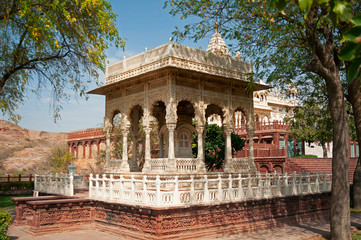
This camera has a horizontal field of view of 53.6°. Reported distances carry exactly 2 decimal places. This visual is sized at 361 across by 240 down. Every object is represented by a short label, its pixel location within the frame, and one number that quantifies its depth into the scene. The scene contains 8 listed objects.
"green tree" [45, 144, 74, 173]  39.91
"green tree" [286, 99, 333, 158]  20.44
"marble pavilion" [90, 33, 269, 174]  14.47
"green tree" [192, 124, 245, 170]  22.77
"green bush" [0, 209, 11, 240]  9.13
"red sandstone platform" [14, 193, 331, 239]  10.70
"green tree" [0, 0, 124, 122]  12.88
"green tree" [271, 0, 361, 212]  2.64
